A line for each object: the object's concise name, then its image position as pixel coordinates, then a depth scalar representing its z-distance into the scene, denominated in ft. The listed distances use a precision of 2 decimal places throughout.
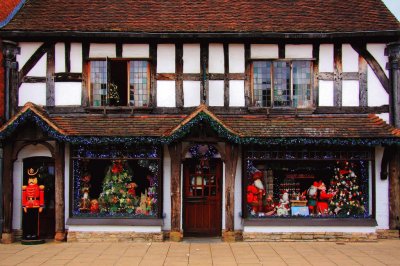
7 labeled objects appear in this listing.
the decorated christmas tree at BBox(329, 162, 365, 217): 48.24
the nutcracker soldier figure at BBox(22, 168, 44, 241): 46.14
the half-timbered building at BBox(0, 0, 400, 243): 47.37
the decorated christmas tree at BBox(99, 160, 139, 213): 48.32
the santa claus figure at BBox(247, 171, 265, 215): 48.18
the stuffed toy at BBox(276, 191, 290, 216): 48.62
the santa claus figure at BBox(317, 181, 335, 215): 48.75
